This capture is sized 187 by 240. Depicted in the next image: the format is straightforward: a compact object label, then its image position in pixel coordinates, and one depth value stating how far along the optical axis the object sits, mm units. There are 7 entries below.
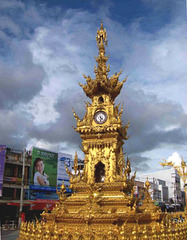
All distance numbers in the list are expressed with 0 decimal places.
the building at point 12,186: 39759
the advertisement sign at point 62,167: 49475
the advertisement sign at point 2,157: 39188
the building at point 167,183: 76150
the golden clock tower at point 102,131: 15029
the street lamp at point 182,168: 19906
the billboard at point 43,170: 44591
